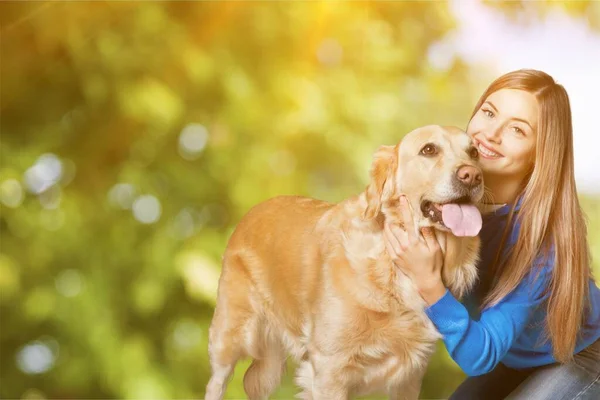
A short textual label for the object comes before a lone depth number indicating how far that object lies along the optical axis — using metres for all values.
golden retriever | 1.64
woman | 1.71
